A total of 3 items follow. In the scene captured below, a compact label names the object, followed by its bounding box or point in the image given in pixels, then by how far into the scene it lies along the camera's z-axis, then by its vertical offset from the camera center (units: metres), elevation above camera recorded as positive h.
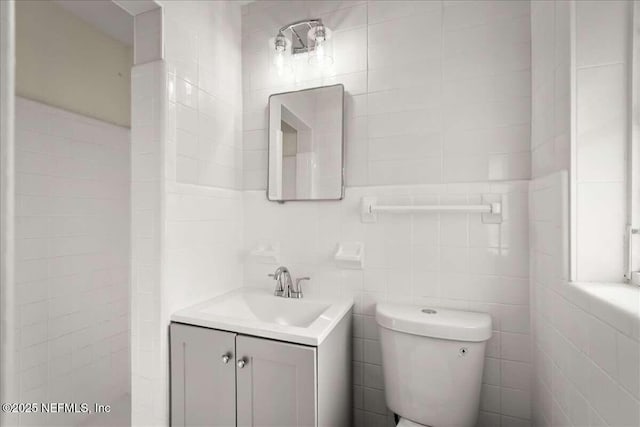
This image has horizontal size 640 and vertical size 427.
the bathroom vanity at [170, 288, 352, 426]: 1.05 -0.59
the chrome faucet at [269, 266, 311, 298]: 1.53 -0.36
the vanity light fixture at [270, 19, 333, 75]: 1.48 +0.84
